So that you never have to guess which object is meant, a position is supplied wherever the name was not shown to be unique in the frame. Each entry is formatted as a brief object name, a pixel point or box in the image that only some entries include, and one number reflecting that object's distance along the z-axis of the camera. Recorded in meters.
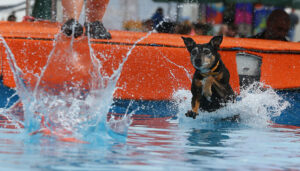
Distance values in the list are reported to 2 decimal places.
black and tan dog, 8.11
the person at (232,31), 17.52
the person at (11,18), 19.35
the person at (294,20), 27.03
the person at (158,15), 18.29
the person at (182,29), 16.33
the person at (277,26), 12.74
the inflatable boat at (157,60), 8.74
